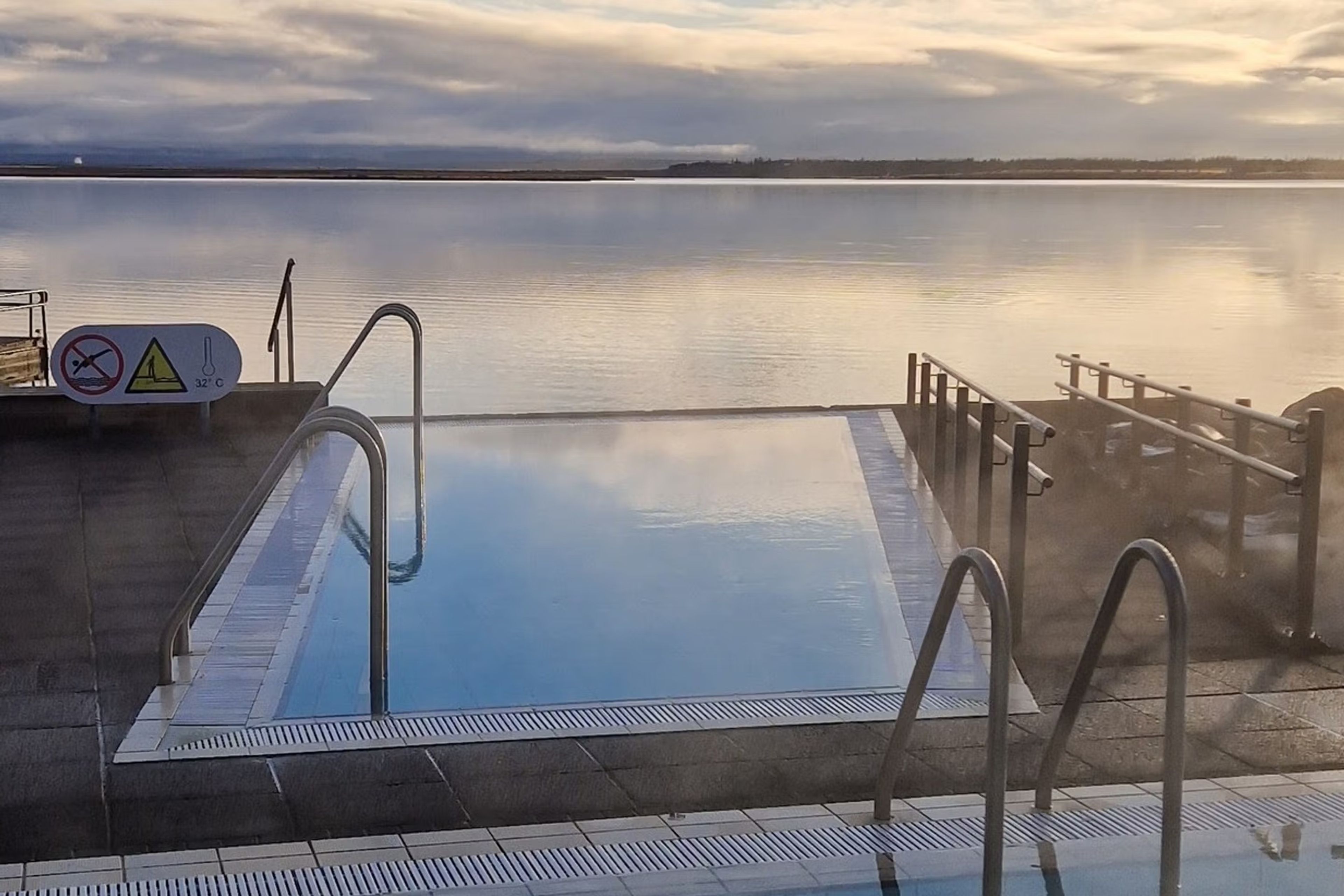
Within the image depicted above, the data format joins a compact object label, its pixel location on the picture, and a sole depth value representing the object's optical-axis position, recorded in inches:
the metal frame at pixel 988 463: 187.2
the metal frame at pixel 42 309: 468.4
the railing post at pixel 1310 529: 186.9
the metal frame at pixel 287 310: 362.9
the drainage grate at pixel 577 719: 155.1
